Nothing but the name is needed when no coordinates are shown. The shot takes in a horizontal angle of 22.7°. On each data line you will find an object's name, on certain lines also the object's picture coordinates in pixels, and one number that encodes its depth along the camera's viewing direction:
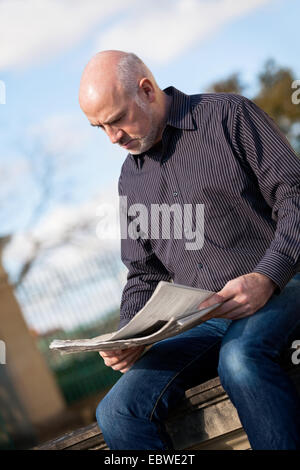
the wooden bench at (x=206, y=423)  2.56
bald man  2.27
